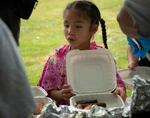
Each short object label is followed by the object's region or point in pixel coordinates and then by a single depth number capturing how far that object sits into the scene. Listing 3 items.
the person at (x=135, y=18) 2.12
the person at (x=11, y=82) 1.25
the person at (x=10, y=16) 2.33
